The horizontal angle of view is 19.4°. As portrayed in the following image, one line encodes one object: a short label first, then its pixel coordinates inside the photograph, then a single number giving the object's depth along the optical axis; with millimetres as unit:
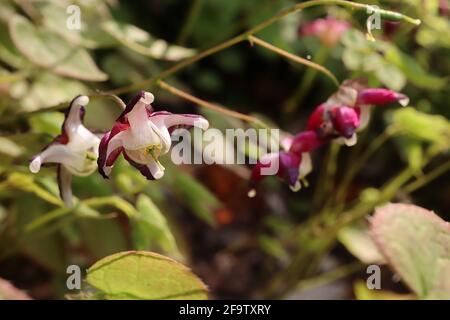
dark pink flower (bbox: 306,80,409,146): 281
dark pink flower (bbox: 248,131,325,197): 288
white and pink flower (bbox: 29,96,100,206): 271
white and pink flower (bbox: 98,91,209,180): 254
